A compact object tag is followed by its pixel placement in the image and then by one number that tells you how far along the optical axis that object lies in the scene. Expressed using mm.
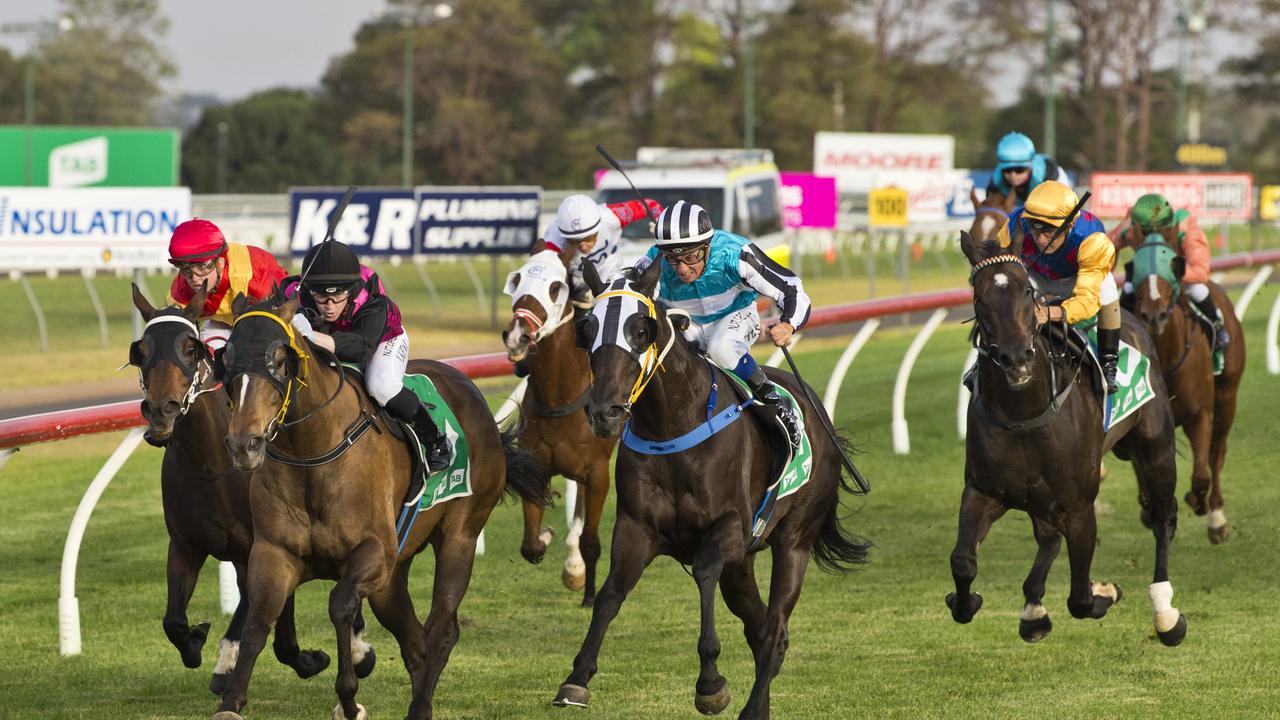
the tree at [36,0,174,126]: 123500
